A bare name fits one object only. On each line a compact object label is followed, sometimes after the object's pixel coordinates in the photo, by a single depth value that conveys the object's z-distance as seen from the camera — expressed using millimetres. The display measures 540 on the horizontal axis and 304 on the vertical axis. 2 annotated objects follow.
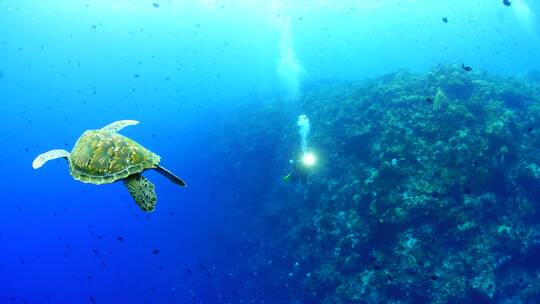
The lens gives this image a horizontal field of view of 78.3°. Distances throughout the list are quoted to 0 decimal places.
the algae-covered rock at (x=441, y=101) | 13828
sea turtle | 5473
